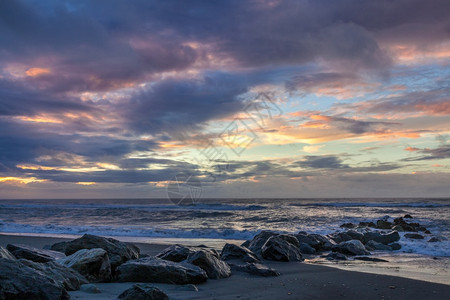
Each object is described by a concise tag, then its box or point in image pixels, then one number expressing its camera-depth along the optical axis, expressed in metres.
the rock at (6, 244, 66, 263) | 5.40
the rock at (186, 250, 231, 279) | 6.18
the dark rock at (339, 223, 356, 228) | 18.67
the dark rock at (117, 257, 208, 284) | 5.47
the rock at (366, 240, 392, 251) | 11.22
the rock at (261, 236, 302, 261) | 8.62
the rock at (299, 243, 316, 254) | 10.23
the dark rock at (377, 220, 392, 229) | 18.17
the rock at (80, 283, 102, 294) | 4.58
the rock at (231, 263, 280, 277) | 6.59
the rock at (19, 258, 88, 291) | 4.33
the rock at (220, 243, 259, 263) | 7.95
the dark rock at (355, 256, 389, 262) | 8.79
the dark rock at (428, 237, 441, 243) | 11.71
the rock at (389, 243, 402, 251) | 11.30
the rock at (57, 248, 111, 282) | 5.36
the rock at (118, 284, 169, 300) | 4.00
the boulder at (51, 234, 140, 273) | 6.37
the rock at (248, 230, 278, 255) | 9.62
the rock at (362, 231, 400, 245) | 12.24
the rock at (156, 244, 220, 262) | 7.00
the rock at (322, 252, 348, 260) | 9.21
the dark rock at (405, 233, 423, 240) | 12.90
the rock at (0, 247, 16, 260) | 4.46
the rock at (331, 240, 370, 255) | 9.95
